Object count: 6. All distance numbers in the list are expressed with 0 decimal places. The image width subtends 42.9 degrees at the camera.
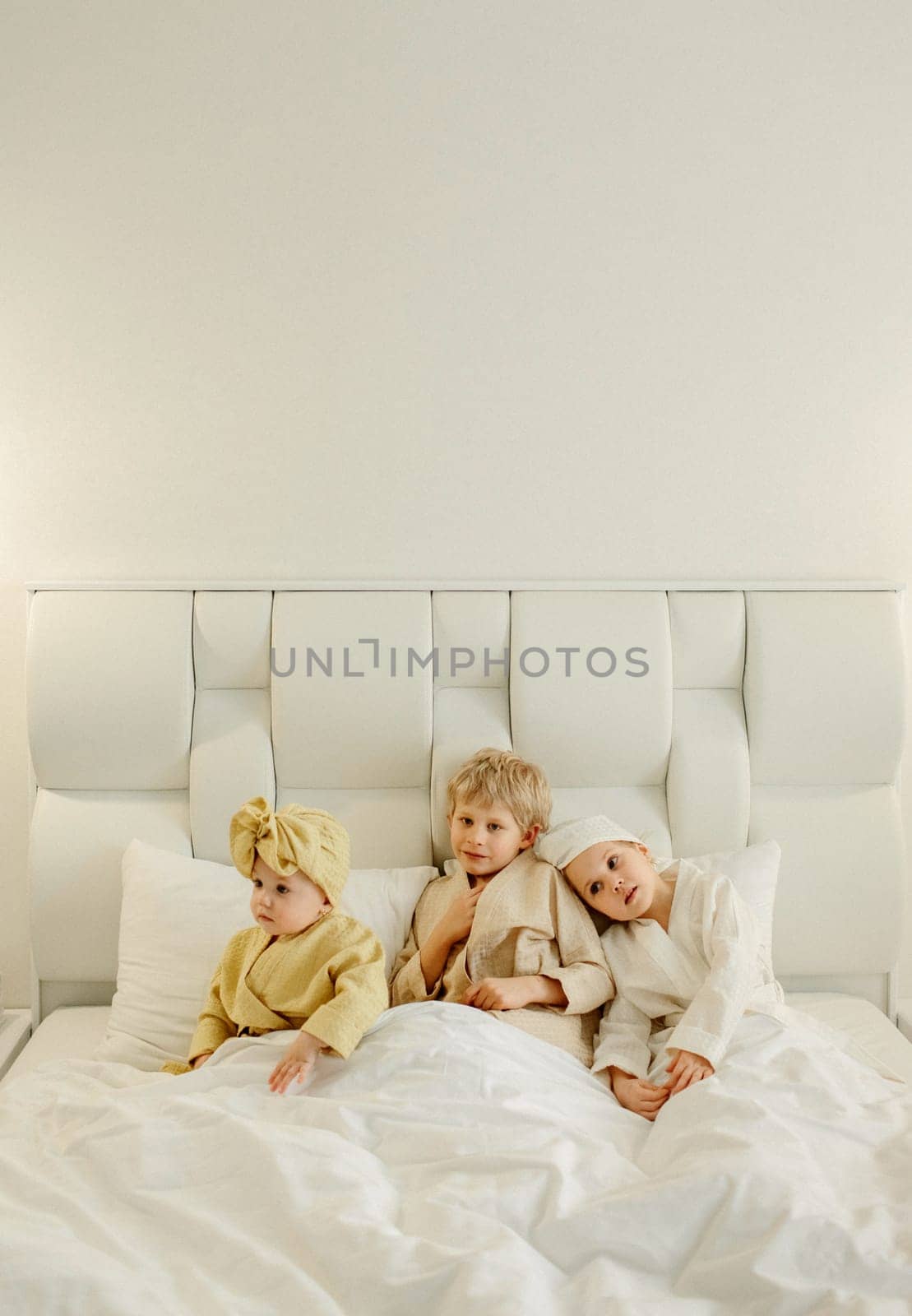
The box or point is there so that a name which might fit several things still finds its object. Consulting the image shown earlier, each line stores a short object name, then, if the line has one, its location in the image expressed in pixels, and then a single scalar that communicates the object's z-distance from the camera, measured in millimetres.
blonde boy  1757
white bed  2064
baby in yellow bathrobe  1666
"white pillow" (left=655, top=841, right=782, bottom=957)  1944
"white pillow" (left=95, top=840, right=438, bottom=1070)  1844
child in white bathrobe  1664
